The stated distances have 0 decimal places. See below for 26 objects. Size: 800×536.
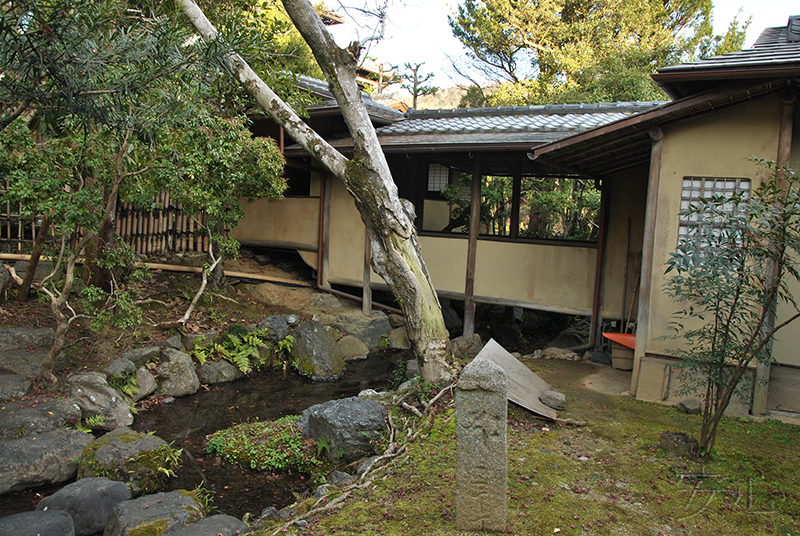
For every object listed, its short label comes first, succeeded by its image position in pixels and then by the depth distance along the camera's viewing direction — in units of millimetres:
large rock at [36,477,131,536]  5238
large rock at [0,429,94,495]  6020
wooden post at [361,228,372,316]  12883
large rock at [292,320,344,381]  10461
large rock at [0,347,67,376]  7929
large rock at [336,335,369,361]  11719
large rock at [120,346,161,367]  9031
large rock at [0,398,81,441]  6652
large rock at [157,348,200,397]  9086
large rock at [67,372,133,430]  7633
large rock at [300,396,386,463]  6602
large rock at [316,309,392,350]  12336
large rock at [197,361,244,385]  9820
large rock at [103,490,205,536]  4742
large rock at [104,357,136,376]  8484
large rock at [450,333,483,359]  11192
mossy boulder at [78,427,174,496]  6012
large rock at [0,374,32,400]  7316
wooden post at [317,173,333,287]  13266
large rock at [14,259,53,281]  10430
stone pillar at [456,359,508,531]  3926
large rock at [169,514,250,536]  4633
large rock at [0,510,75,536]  4676
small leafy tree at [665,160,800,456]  4793
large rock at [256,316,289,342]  11172
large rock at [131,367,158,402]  8602
